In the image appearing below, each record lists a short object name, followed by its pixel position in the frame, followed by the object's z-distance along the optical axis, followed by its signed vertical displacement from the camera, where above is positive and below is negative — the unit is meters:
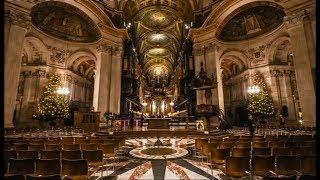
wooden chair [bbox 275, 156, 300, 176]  3.73 -1.00
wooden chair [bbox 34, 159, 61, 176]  3.58 -0.99
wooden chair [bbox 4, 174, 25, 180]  2.50 -0.83
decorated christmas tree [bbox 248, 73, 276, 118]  16.25 +1.14
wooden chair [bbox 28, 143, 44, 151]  5.18 -0.84
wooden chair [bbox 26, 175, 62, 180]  2.58 -0.87
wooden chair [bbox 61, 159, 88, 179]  3.65 -1.03
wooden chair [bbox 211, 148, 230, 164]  4.70 -0.98
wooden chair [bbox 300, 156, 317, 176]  3.61 -0.98
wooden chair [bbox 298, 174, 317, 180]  2.41 -0.82
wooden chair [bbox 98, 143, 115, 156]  5.54 -0.98
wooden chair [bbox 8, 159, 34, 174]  3.54 -0.97
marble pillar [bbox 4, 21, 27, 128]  8.38 +2.94
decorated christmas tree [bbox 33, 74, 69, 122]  15.73 +1.14
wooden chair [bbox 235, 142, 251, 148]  5.52 -0.84
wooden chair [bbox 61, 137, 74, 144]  6.33 -0.81
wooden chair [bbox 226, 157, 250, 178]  3.84 -1.04
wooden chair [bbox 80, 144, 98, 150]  5.22 -0.84
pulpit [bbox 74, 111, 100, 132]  12.95 -0.25
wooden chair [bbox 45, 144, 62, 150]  5.26 -0.85
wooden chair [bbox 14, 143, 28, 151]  4.97 -0.79
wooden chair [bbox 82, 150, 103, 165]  4.58 -0.98
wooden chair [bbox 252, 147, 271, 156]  4.50 -0.86
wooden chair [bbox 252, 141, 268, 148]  5.51 -0.84
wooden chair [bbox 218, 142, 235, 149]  5.70 -0.87
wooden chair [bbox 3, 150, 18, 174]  4.21 -0.85
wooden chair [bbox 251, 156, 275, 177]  3.76 -0.99
